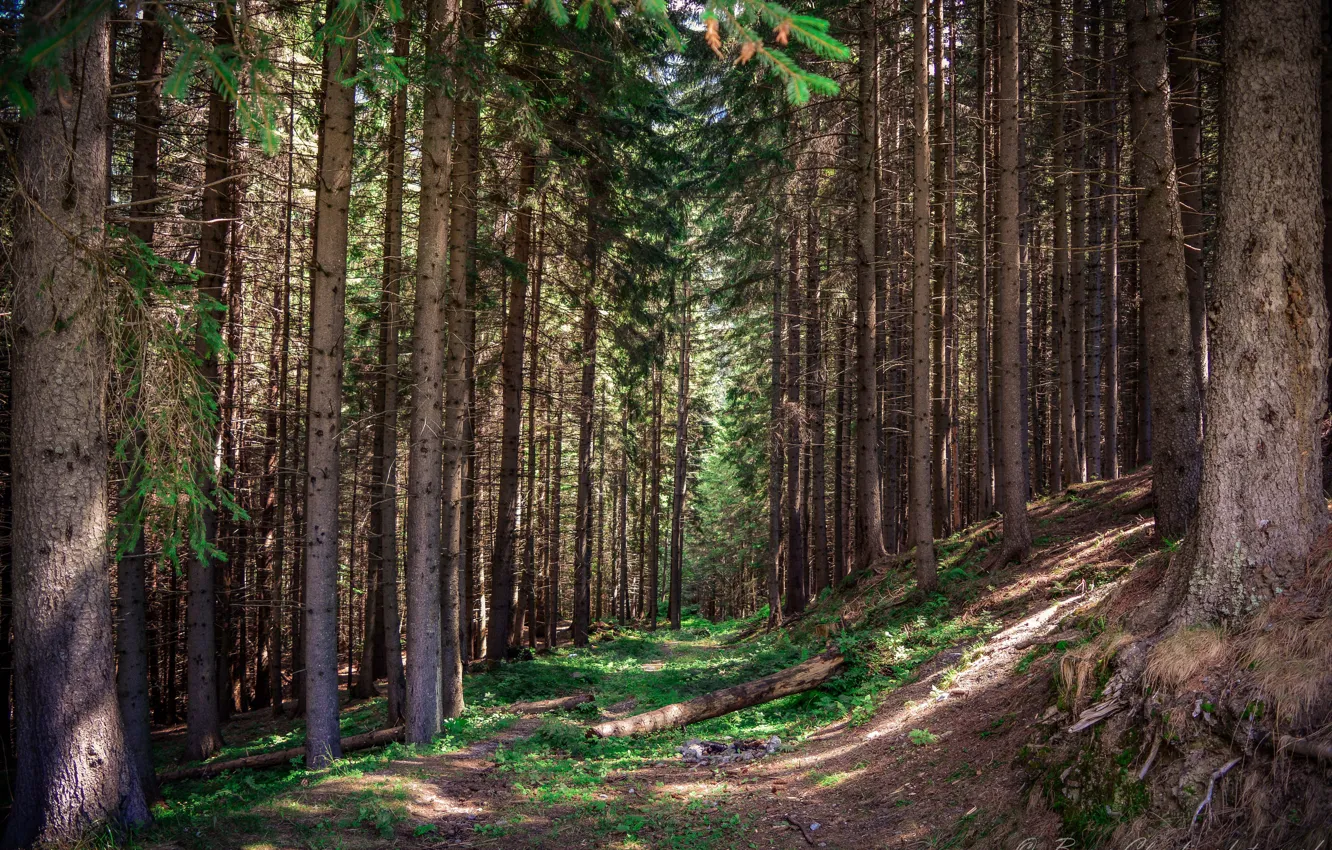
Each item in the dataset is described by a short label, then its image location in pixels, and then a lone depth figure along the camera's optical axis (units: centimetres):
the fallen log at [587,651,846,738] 1010
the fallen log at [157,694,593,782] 1102
